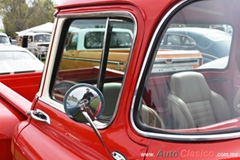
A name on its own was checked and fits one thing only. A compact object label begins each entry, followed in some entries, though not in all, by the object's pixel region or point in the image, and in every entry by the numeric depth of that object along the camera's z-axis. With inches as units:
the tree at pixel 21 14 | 1577.3
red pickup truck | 51.1
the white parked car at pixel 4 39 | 647.4
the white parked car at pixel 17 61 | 184.2
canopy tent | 992.9
